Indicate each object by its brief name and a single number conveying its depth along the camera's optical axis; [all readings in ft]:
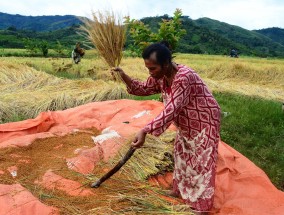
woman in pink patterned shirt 4.45
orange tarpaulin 5.07
